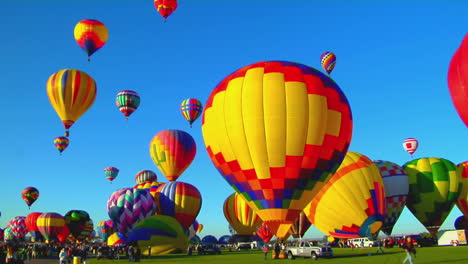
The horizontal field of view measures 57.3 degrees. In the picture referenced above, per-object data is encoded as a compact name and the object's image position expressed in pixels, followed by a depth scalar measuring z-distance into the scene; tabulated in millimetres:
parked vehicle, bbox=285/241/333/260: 23422
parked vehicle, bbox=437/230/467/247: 35000
